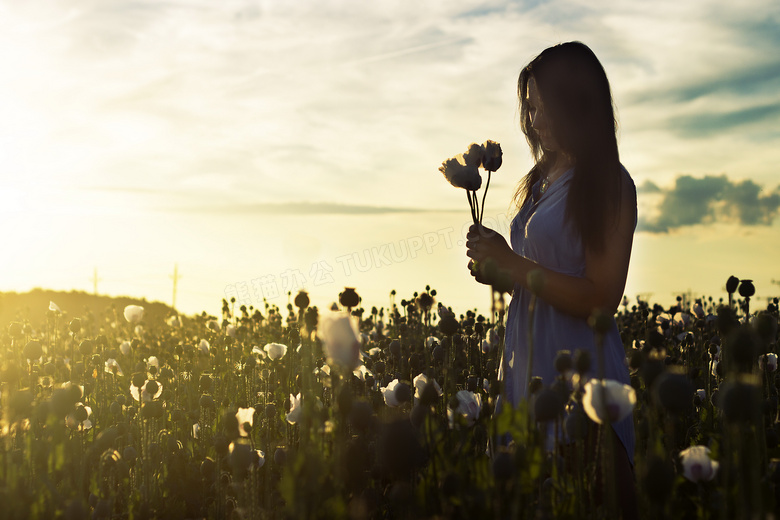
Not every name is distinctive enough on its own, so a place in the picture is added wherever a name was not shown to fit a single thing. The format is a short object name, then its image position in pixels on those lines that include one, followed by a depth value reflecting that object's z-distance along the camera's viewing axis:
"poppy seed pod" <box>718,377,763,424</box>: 1.80
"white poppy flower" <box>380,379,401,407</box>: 3.26
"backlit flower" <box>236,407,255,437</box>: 2.96
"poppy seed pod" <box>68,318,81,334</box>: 6.14
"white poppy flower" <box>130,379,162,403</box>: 4.38
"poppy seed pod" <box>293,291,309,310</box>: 2.94
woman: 3.03
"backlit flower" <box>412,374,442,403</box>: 3.25
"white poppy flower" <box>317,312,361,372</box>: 2.07
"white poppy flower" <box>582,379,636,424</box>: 2.00
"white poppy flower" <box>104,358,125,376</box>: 5.74
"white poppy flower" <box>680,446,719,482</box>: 2.37
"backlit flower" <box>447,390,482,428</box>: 3.04
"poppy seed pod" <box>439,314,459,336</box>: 3.18
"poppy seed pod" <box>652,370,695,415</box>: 1.94
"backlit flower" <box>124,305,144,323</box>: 7.54
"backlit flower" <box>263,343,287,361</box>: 5.37
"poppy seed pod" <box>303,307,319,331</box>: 2.53
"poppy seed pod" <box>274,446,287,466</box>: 3.34
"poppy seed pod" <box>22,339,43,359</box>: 4.07
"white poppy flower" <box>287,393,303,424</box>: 3.38
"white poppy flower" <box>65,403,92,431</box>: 3.83
